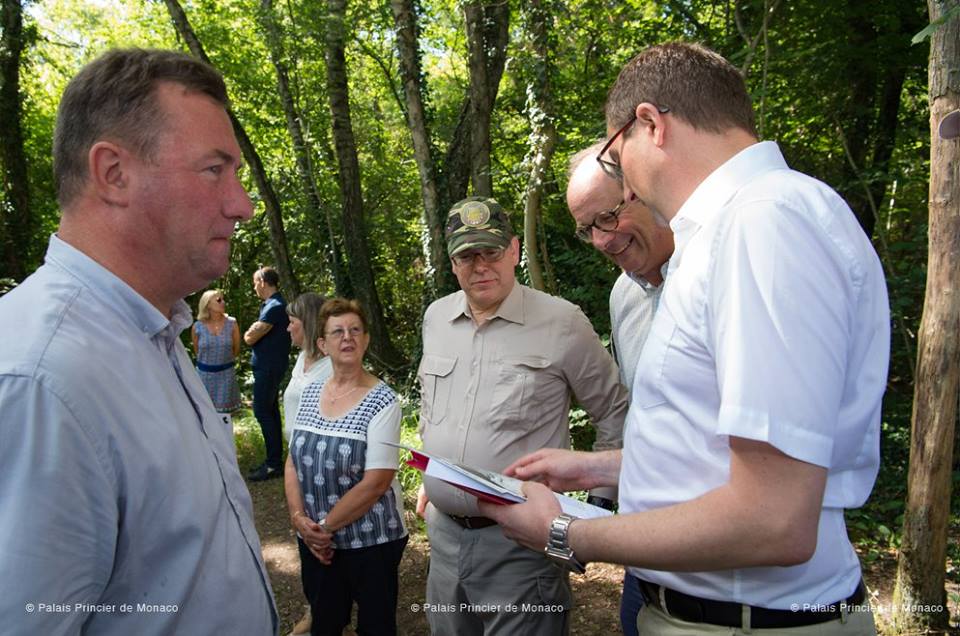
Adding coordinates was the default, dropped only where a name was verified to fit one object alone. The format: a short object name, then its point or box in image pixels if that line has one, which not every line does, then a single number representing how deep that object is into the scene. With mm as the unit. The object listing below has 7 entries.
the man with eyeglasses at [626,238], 2637
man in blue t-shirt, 7668
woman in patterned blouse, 3365
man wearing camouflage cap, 2840
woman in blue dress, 7711
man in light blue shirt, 1145
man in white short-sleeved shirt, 1192
